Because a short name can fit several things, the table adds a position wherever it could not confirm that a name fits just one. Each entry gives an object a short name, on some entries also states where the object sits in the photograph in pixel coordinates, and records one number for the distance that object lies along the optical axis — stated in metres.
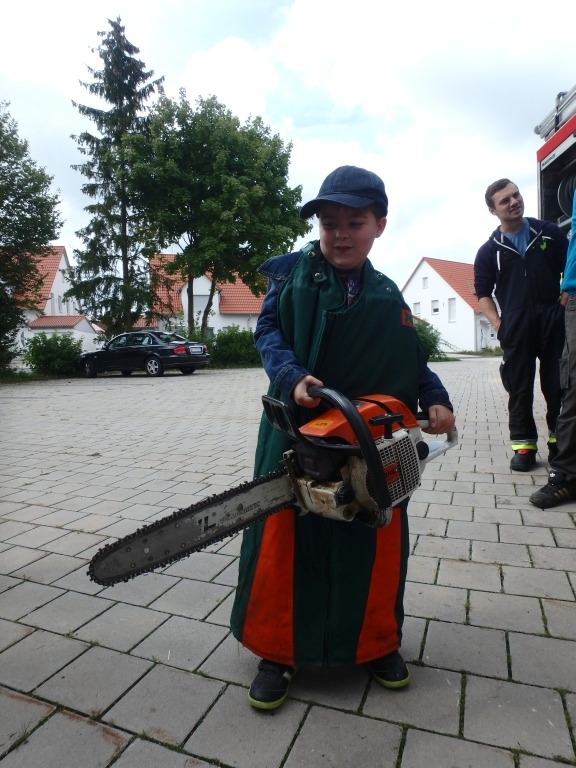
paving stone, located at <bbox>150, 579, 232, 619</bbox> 2.34
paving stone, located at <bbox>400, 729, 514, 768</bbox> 1.48
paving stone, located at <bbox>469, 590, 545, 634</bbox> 2.16
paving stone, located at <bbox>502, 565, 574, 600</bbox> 2.40
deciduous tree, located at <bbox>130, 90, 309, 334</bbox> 23.34
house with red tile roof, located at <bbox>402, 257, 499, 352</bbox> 43.58
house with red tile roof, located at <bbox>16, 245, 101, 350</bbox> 43.81
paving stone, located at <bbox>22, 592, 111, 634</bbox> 2.25
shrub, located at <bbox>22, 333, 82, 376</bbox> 18.58
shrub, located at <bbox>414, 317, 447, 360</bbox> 24.42
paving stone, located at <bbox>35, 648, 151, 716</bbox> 1.78
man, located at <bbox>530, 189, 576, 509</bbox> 3.34
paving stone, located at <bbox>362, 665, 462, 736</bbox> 1.65
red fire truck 4.31
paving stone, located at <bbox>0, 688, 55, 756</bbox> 1.63
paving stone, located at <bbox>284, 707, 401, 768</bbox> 1.50
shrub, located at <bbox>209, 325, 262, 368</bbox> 22.53
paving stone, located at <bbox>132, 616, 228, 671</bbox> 2.00
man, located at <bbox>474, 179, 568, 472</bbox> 4.05
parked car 17.44
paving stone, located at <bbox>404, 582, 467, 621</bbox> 2.28
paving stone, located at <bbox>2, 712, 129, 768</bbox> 1.53
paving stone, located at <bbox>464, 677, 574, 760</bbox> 1.55
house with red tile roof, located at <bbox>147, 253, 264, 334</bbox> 39.69
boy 1.71
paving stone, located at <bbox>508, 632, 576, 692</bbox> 1.82
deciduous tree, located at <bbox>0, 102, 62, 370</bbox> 17.92
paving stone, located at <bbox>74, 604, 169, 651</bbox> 2.12
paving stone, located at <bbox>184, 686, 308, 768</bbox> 1.53
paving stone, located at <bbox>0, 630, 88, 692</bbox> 1.90
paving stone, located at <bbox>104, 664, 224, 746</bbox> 1.64
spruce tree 24.19
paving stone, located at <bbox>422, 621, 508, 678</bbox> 1.92
